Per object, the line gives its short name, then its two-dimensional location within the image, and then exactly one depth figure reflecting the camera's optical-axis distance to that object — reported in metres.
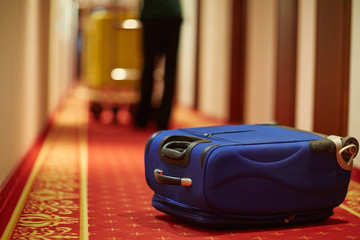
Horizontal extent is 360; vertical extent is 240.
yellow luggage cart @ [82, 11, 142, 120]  6.36
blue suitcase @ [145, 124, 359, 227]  2.13
